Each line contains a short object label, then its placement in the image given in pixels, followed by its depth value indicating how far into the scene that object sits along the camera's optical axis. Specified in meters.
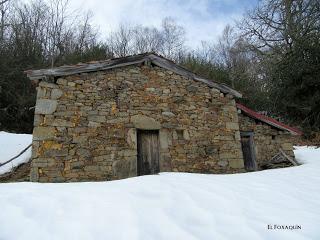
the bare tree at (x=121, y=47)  21.11
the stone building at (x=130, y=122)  6.20
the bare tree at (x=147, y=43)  21.89
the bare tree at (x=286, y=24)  15.05
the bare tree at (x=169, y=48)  21.81
